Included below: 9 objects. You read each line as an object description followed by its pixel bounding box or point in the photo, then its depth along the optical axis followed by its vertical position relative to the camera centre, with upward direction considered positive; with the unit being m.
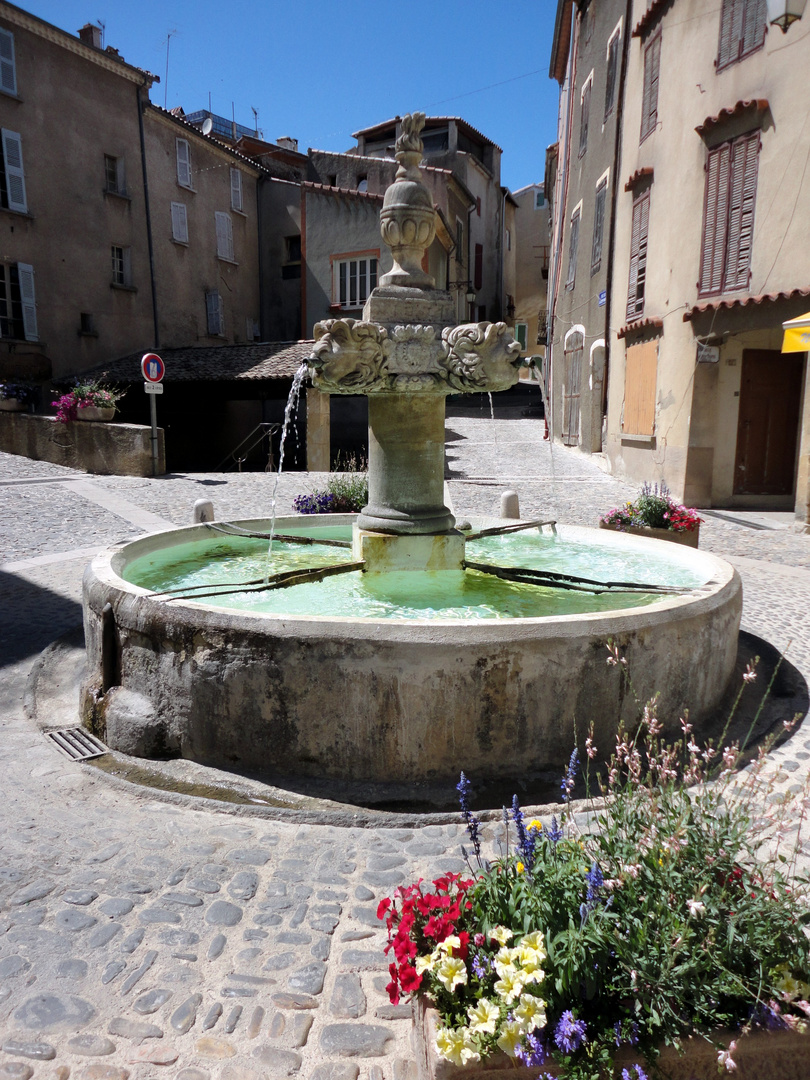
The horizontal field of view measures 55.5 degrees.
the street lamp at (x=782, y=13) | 8.88 +4.69
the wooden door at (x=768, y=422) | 13.13 -0.03
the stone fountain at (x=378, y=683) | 3.52 -1.26
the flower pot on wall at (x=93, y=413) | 16.05 +0.09
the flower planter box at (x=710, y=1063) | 1.73 -1.44
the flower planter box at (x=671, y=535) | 8.41 -1.24
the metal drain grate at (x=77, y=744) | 4.03 -1.74
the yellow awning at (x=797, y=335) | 9.90 +1.09
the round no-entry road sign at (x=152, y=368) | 15.02 +0.97
